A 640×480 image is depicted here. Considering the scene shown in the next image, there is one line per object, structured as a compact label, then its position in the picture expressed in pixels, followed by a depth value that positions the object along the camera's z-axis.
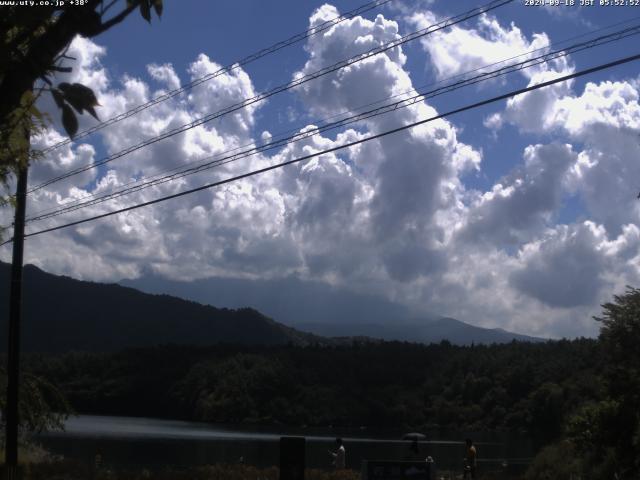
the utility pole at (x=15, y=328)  20.80
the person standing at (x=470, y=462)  25.25
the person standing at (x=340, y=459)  26.73
